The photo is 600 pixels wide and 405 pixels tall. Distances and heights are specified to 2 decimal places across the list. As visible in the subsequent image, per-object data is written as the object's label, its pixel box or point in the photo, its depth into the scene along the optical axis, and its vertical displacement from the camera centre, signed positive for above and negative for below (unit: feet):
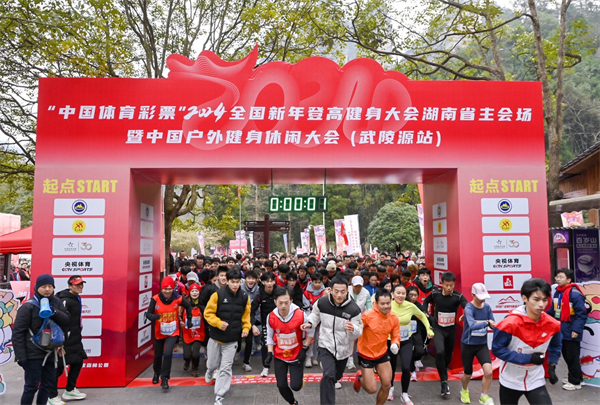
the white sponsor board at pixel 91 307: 24.13 -3.44
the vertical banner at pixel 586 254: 38.68 -1.26
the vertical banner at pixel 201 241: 97.24 +0.22
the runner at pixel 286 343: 18.56 -4.22
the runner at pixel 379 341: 18.48 -4.16
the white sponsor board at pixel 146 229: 27.72 +0.84
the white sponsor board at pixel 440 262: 28.66 -1.39
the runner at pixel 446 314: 22.36 -3.73
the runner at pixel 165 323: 23.44 -4.28
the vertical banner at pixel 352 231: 75.41 +1.67
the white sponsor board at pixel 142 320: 26.81 -4.73
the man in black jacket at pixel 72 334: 20.83 -4.27
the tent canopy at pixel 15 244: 44.09 -0.07
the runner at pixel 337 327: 17.90 -3.45
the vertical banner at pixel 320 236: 84.03 +0.99
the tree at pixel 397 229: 111.96 +2.98
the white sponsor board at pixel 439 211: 28.95 +1.99
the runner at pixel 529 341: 12.89 -2.93
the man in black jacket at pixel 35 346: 17.39 -4.01
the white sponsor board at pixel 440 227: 28.86 +0.86
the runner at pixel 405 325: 20.76 -3.97
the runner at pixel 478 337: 19.61 -4.29
